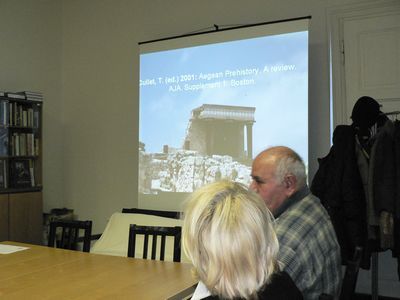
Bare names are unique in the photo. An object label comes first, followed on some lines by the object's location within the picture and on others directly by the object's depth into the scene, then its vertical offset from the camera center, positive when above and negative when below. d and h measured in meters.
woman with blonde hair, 1.11 -0.22
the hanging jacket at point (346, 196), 2.99 -0.25
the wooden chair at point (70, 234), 2.80 -0.50
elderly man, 1.62 -0.26
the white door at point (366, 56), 3.51 +0.92
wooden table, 1.79 -0.56
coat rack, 3.10 -0.86
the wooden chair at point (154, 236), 2.55 -0.45
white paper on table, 2.64 -0.55
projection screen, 3.68 +0.57
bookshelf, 4.26 -0.03
